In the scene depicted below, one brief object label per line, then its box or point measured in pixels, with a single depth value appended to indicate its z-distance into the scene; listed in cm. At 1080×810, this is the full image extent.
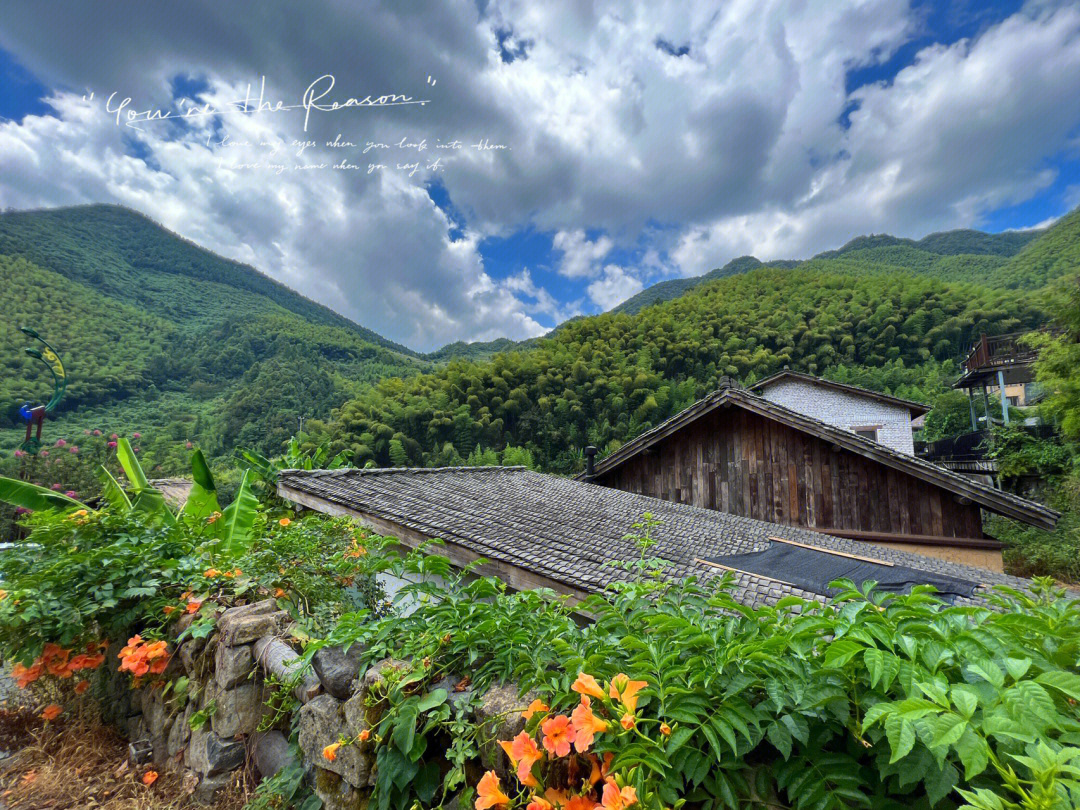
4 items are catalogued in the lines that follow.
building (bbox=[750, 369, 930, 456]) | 1444
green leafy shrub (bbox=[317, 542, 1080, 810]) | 69
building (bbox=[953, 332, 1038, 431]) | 1983
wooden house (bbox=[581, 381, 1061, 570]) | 739
